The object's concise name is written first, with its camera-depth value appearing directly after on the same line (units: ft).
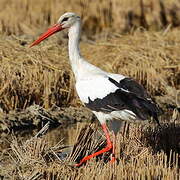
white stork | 46.80
